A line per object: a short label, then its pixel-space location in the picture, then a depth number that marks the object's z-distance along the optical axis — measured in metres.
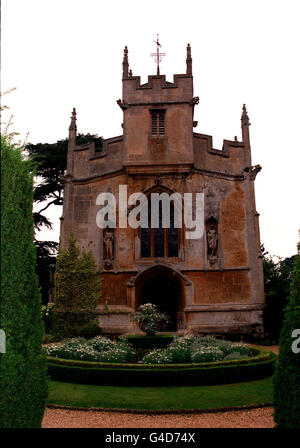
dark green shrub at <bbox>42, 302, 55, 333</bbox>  23.18
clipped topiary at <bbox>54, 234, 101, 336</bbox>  15.55
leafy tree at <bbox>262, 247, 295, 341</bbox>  19.72
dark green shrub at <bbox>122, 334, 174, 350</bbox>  16.22
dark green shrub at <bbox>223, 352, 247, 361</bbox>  12.40
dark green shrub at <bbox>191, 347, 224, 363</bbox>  11.99
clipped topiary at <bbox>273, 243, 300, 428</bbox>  5.39
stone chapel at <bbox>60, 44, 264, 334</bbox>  20.12
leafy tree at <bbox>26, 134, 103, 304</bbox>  32.19
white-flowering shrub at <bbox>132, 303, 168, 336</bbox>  16.94
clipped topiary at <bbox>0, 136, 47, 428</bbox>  5.15
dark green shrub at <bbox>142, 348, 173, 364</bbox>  12.00
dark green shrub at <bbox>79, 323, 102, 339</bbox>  18.81
